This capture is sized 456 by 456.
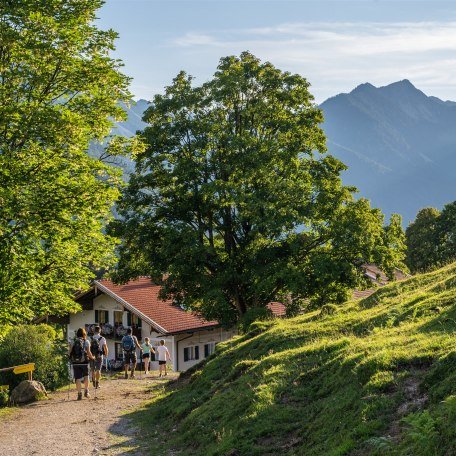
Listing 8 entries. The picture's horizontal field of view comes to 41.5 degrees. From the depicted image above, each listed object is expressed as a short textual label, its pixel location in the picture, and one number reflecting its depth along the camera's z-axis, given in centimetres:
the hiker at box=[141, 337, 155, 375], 2927
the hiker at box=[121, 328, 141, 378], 2577
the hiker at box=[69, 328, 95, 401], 1953
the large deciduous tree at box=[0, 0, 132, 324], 1675
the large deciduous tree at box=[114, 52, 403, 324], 2881
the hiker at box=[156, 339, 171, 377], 2941
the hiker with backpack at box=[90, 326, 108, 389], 2202
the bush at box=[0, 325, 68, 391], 2253
